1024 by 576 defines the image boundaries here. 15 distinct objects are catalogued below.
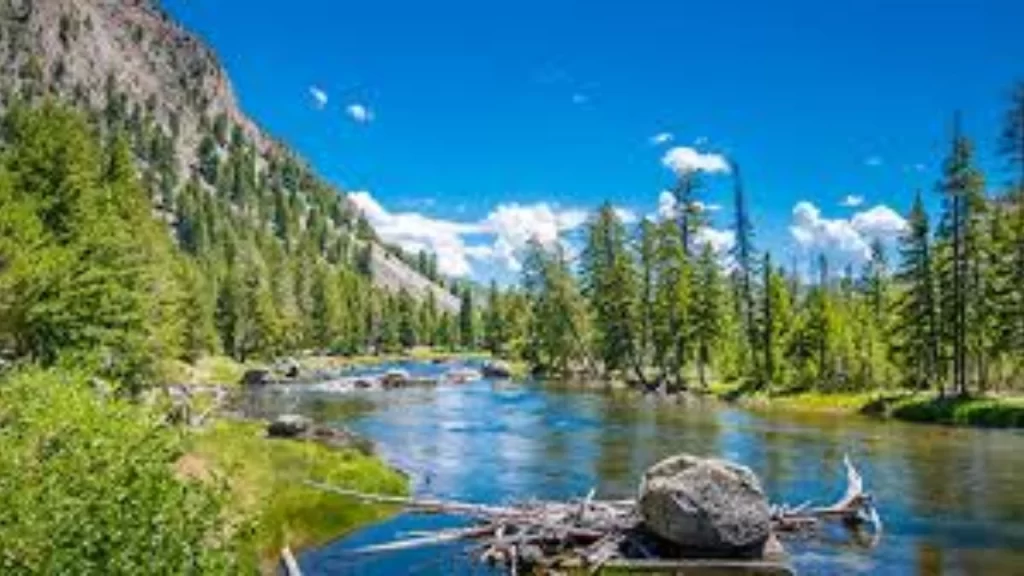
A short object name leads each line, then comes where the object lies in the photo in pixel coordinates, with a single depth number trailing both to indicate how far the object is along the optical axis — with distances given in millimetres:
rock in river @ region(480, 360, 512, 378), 136500
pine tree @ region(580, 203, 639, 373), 117938
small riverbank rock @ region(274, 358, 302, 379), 137000
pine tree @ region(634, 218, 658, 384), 115688
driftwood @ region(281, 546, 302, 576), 18764
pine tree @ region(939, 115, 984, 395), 79562
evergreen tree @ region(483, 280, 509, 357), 193750
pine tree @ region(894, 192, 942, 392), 85188
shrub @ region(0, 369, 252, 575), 16391
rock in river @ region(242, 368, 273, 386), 120000
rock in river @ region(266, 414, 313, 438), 56781
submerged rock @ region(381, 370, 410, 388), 118375
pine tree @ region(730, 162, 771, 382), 105750
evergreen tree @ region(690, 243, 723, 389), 106188
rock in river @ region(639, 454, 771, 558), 29891
